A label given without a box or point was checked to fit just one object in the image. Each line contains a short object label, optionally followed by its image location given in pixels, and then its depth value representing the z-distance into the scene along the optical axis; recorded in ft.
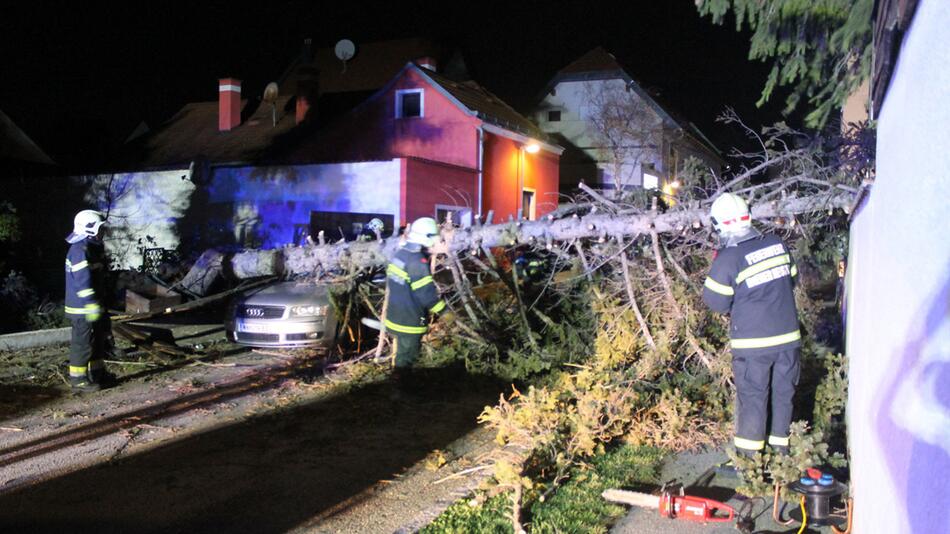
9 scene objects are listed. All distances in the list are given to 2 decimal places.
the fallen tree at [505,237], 21.01
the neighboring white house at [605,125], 93.25
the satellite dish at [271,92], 77.87
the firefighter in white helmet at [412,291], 20.03
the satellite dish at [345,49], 101.91
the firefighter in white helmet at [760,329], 14.69
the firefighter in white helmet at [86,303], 23.22
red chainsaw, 13.02
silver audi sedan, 27.45
